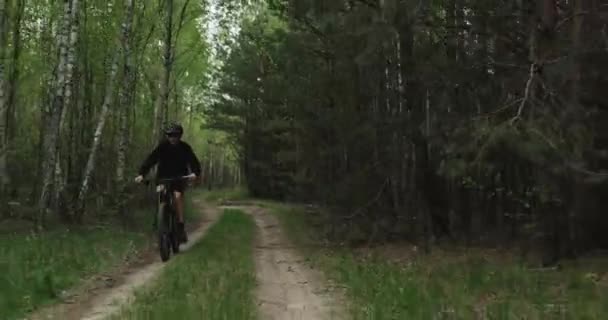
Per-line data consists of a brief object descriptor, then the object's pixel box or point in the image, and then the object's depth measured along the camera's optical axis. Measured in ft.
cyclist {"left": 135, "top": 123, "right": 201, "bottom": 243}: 37.19
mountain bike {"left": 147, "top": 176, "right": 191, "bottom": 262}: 35.86
